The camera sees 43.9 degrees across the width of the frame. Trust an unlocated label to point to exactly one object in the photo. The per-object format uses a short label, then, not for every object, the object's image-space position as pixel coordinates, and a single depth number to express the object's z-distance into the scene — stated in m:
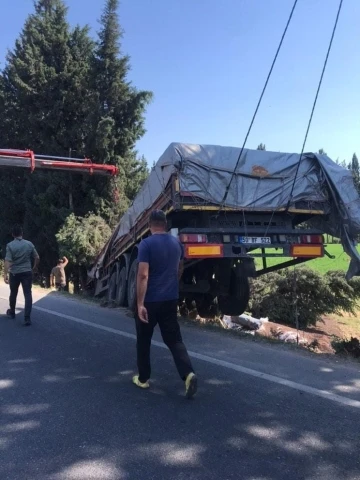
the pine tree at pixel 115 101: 24.69
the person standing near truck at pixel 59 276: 17.41
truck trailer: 7.17
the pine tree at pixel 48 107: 25.58
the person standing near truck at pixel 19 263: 7.66
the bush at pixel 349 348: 6.42
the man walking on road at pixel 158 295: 4.18
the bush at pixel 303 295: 18.12
